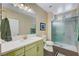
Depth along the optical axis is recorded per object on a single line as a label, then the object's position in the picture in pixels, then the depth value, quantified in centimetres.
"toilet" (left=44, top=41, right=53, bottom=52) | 193
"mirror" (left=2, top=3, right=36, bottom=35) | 183
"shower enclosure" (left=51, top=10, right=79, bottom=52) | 184
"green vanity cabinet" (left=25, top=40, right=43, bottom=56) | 191
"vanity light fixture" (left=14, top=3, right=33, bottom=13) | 190
